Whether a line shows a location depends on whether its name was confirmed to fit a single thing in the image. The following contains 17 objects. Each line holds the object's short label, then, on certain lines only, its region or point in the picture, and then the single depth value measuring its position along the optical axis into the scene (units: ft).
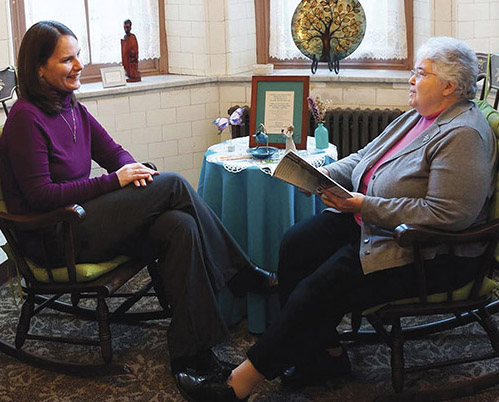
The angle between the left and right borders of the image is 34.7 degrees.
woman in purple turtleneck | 9.24
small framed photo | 14.64
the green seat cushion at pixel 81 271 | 9.35
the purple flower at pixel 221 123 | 11.79
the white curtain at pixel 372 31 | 15.23
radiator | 14.48
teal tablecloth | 10.34
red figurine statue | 15.12
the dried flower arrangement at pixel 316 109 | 11.41
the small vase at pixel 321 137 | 11.35
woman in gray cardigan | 8.29
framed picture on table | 11.20
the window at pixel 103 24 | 14.30
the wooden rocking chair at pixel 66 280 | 9.09
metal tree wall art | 14.93
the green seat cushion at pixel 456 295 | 8.68
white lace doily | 10.54
